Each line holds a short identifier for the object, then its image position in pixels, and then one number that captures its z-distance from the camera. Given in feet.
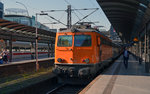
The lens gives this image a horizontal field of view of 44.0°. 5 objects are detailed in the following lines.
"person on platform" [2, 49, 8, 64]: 64.03
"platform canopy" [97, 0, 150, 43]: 47.66
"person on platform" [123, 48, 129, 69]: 50.07
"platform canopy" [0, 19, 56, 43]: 52.03
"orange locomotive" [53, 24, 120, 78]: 33.14
